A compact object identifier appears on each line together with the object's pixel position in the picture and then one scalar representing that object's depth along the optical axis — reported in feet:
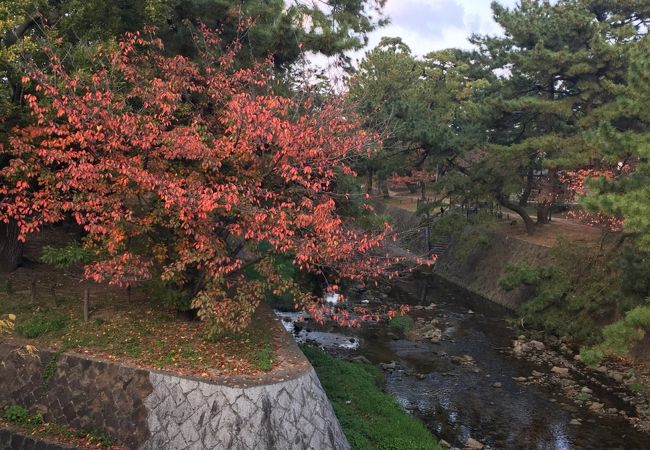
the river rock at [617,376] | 55.62
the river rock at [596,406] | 48.72
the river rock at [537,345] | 65.92
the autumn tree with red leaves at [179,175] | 33.06
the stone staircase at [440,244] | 120.78
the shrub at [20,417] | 31.55
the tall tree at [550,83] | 82.94
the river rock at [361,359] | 58.64
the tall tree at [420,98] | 99.76
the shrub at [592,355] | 43.62
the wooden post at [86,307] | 37.32
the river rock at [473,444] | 42.04
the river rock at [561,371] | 57.16
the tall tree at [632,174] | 38.11
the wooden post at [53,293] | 40.20
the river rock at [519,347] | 64.82
